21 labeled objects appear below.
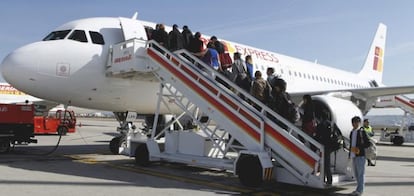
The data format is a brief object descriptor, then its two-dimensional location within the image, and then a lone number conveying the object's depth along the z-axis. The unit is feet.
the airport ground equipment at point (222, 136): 23.41
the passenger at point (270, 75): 30.01
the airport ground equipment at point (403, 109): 83.06
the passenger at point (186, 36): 34.32
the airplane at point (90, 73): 30.86
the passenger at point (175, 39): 33.53
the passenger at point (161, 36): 33.99
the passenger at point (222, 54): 33.24
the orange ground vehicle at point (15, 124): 38.63
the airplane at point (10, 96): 122.52
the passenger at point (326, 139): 22.79
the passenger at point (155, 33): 34.24
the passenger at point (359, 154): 22.70
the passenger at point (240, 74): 29.25
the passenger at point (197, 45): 33.37
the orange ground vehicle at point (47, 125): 73.10
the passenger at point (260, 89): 26.73
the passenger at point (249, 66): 30.93
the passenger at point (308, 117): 25.54
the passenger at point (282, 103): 25.52
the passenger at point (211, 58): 31.78
